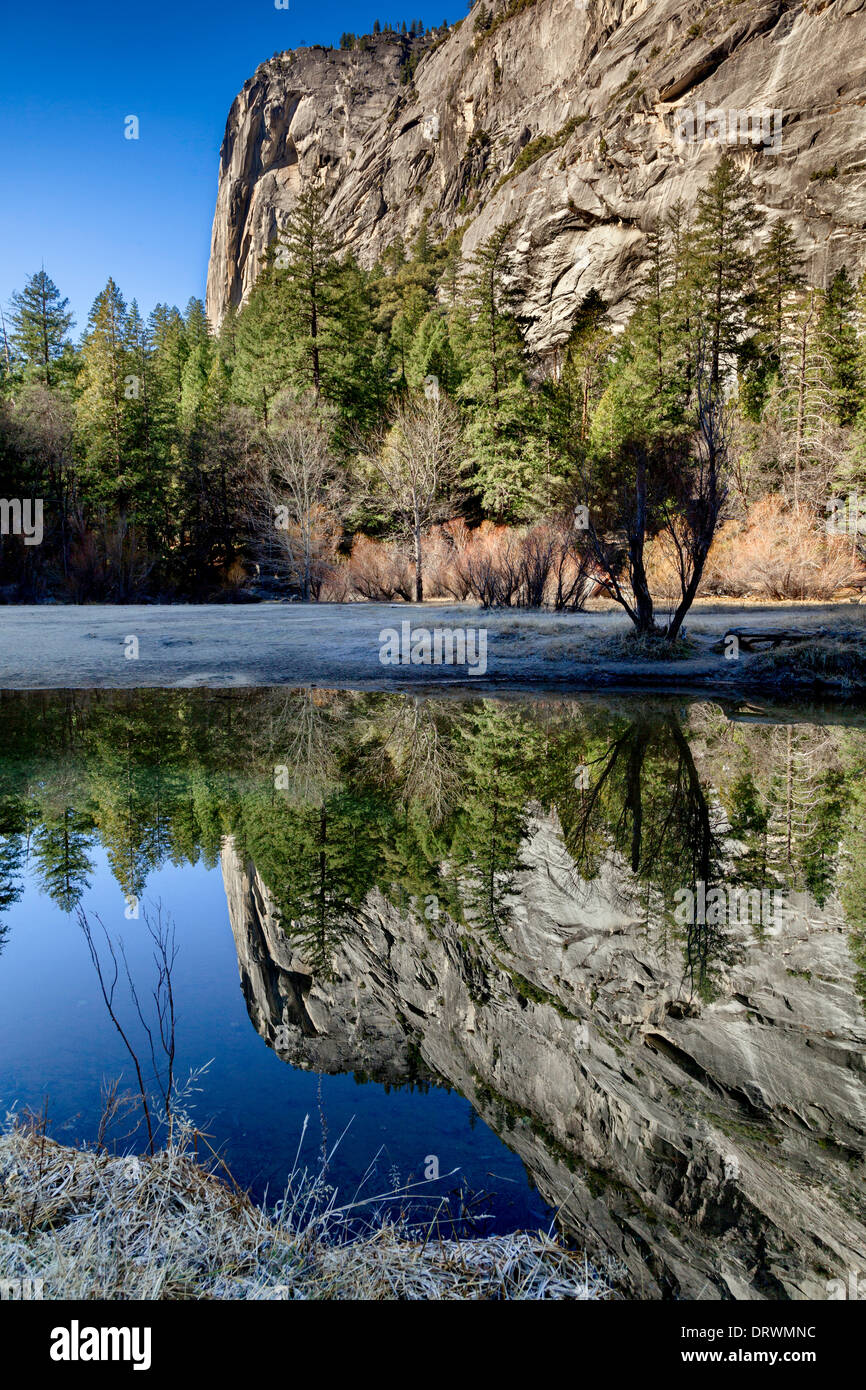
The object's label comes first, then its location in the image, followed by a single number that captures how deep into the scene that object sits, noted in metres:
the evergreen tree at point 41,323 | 56.62
